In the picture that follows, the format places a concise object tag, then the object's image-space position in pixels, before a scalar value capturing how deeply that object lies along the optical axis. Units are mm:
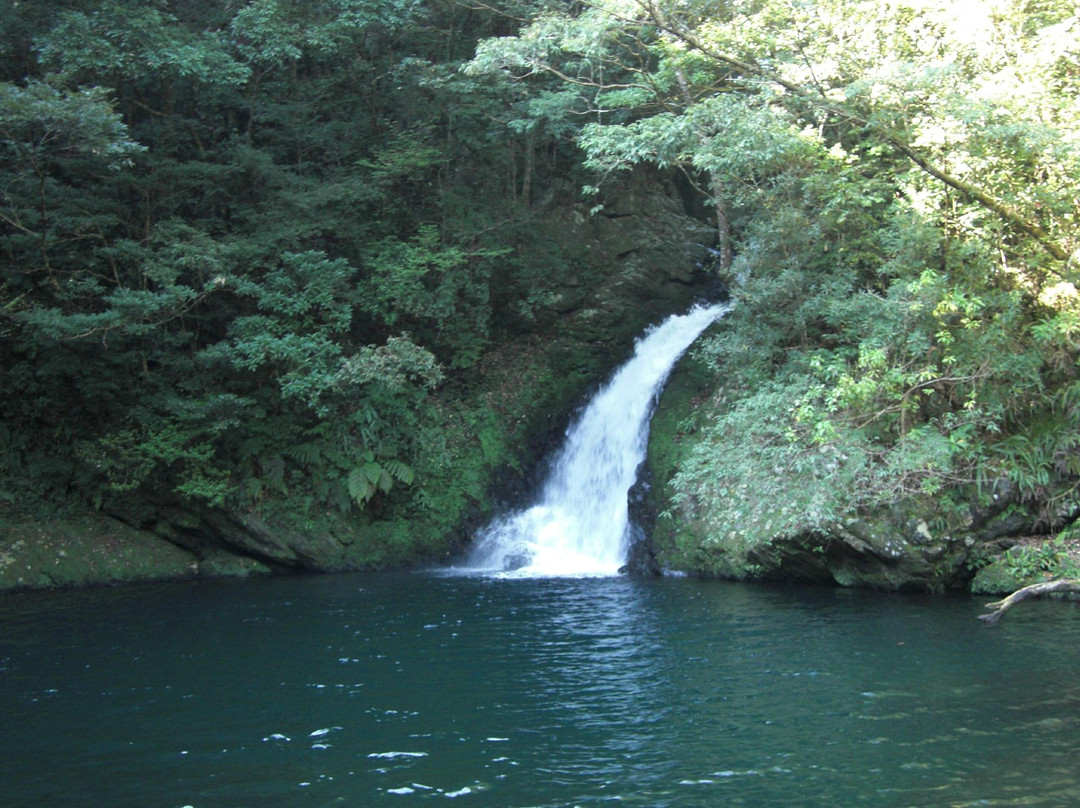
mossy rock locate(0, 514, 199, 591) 14086
